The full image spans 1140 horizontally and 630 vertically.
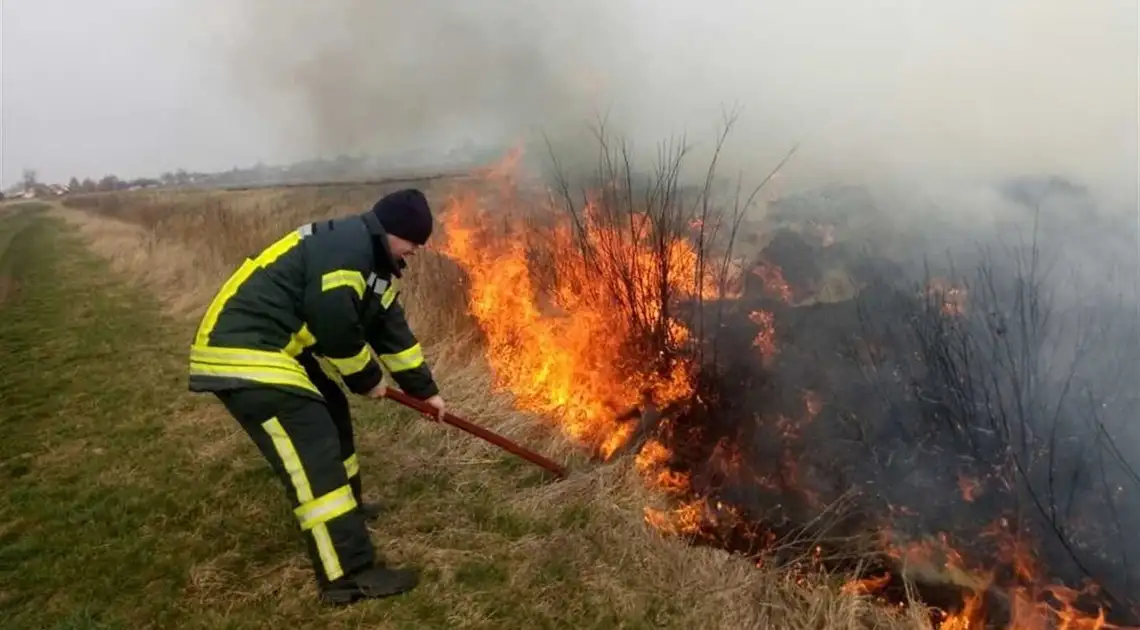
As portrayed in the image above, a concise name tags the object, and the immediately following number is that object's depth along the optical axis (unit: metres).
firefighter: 3.52
